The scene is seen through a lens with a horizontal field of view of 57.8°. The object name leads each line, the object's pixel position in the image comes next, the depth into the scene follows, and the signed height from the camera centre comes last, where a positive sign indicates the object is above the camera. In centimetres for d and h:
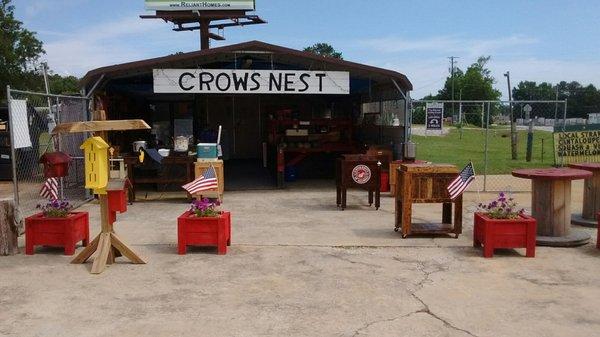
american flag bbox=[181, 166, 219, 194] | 715 -78
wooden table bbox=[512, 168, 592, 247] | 711 -108
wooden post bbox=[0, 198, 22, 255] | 664 -126
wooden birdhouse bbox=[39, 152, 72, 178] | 693 -49
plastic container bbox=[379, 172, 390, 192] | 1227 -130
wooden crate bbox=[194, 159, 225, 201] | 1098 -88
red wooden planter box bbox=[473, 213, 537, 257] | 654 -132
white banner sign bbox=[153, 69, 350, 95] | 1182 +97
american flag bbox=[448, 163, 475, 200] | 704 -75
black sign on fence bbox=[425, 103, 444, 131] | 1206 +21
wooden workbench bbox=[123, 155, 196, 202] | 1133 -89
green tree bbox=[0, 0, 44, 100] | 2627 +370
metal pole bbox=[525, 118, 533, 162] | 2006 -83
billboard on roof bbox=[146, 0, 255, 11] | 2309 +513
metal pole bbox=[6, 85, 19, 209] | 752 -21
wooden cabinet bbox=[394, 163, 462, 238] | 739 -82
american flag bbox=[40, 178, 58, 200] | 777 -91
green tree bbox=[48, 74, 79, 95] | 5511 +471
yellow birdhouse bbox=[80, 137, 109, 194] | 612 -44
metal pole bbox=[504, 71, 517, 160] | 2173 -56
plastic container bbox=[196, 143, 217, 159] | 1117 -53
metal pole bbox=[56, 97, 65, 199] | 953 -27
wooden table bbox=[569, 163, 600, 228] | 845 -116
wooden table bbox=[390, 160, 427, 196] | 1177 -103
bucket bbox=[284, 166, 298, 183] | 1463 -132
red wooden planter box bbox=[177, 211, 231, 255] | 671 -133
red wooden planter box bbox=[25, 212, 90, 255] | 671 -133
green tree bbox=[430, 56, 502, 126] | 7038 +497
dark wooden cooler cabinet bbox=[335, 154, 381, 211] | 999 -89
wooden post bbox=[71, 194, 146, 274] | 625 -137
